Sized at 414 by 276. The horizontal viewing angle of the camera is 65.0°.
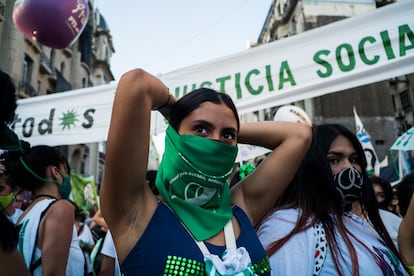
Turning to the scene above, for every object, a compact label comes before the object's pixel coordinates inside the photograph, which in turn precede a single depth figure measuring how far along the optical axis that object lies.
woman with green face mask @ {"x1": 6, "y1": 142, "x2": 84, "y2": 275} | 1.97
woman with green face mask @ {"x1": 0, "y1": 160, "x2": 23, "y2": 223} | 1.99
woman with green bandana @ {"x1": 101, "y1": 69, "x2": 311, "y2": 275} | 1.16
